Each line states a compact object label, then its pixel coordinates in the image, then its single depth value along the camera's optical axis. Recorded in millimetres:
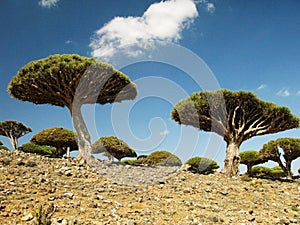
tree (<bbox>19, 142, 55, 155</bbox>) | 39375
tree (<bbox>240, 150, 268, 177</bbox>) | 46438
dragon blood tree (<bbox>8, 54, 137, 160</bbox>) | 18609
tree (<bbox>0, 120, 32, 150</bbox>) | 44344
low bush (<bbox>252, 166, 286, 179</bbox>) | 55094
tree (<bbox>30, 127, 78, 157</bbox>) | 39844
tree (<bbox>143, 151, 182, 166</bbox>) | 46312
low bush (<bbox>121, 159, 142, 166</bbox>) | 55138
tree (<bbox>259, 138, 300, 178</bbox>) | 35094
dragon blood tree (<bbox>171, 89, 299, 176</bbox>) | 23344
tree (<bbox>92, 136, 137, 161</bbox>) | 48594
